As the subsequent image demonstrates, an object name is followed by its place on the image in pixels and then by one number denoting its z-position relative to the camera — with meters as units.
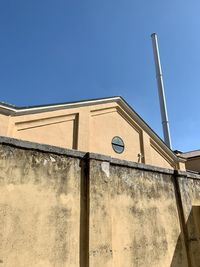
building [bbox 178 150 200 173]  14.85
